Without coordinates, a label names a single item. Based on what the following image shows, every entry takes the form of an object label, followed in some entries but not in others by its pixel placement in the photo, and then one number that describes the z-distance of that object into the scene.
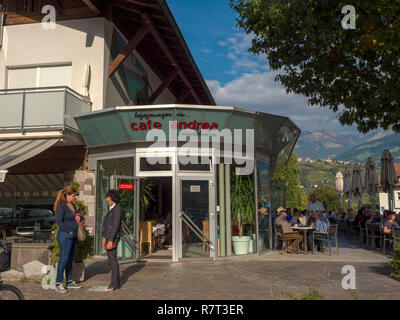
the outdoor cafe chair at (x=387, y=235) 10.96
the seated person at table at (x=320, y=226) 11.01
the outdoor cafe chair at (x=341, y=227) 17.10
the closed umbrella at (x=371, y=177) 15.73
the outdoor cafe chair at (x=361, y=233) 13.42
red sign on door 10.06
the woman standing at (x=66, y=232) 6.39
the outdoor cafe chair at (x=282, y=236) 10.95
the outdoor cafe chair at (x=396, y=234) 8.88
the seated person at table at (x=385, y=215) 11.93
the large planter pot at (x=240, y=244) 10.45
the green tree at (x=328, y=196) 51.09
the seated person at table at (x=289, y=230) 10.96
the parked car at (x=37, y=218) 12.07
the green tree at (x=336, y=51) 6.86
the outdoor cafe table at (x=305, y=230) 10.72
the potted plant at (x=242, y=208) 10.55
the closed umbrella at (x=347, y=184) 21.22
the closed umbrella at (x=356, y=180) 17.92
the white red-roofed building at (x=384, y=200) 47.22
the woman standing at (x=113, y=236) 6.37
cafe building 9.97
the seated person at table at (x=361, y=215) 14.37
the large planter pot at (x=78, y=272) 7.15
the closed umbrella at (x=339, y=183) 28.31
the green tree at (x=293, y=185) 36.25
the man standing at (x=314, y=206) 12.67
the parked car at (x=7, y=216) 12.23
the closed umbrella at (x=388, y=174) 13.66
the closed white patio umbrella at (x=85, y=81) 10.92
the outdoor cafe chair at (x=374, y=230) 11.91
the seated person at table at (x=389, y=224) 10.95
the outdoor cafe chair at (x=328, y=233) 10.73
